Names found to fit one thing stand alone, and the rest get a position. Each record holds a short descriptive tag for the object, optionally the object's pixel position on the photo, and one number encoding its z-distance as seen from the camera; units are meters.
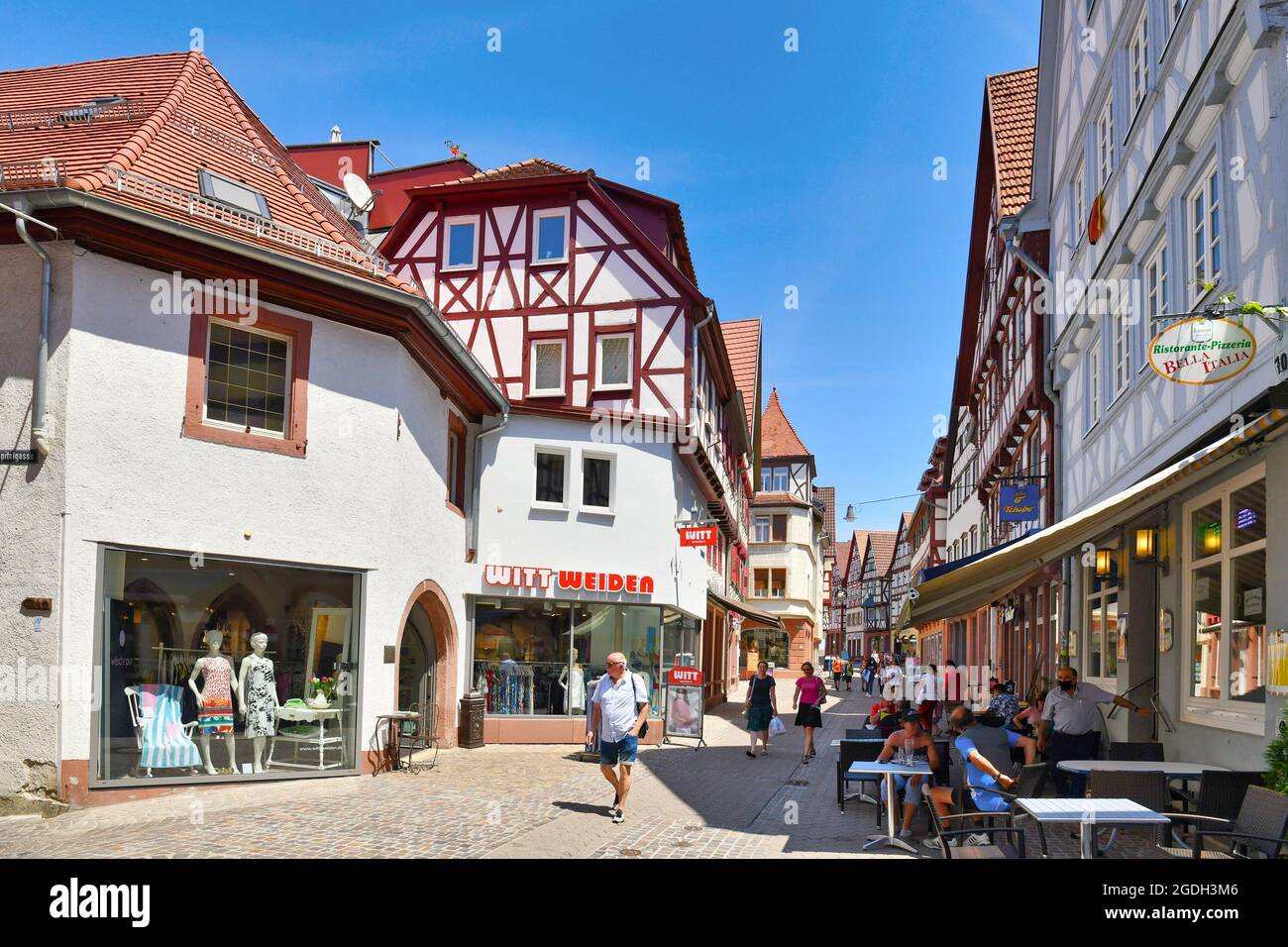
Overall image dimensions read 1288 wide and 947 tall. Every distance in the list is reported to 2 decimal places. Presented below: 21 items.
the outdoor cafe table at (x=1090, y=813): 6.85
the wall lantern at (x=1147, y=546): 12.90
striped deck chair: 11.48
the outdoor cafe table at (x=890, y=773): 9.58
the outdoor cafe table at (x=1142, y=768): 9.23
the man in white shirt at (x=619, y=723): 11.09
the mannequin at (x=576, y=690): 19.81
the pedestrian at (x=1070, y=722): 12.49
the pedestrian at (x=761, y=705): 18.03
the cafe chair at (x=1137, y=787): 8.31
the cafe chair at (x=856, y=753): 11.66
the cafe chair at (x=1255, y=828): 6.41
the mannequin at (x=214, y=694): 12.14
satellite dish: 16.42
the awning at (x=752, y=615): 28.16
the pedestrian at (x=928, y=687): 22.64
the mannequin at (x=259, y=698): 12.55
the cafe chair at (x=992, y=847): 6.34
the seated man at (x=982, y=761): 8.69
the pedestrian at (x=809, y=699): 17.48
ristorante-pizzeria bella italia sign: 8.27
